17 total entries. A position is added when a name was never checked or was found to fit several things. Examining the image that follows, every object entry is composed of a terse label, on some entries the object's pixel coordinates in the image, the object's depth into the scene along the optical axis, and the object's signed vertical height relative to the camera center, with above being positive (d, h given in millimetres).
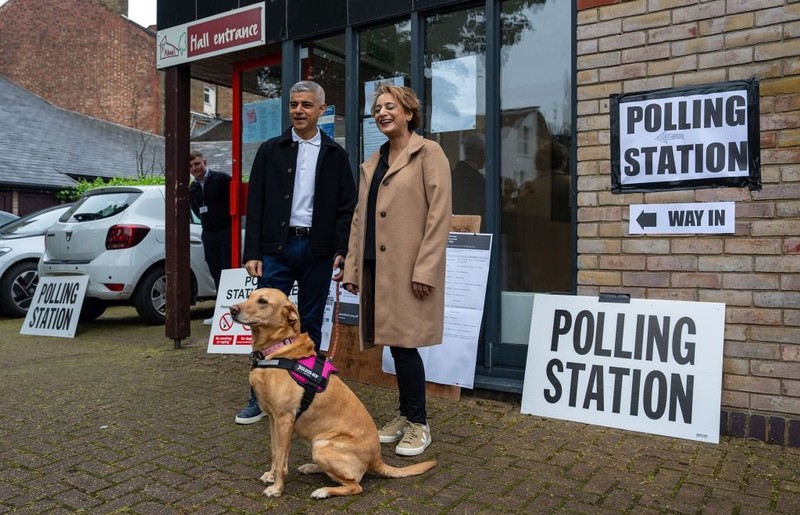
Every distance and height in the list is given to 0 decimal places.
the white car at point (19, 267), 9109 -232
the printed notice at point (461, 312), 4711 -440
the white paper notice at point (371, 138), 5488 +978
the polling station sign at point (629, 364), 3857 -711
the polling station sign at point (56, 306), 7574 -666
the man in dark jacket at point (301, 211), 4039 +256
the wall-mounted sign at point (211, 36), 6125 +2149
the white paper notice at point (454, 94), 5086 +1268
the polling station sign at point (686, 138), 3832 +720
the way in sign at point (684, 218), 3891 +218
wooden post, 6684 +430
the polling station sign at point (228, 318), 6227 -660
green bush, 21341 +1989
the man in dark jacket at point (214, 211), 7617 +477
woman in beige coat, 3512 +34
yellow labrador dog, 2932 -741
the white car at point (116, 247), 7621 +51
